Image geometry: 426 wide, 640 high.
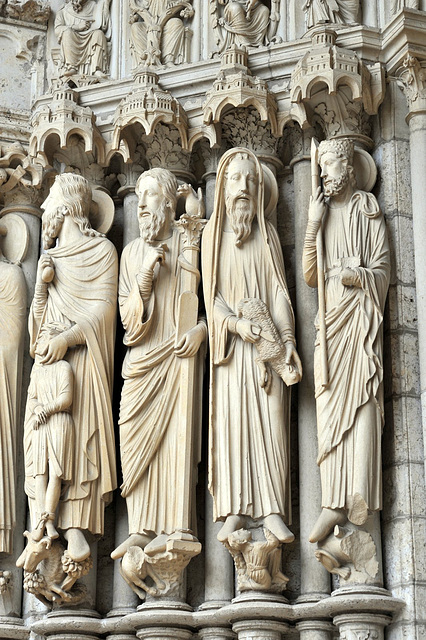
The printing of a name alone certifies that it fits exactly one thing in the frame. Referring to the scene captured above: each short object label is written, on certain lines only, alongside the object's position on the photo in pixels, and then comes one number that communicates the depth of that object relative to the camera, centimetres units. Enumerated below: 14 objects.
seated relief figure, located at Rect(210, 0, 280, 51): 670
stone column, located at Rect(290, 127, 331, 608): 579
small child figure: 604
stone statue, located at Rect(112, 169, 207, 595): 596
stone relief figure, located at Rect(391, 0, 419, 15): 643
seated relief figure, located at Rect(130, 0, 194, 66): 682
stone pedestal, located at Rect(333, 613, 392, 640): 551
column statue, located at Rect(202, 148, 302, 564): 580
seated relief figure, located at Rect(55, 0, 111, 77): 696
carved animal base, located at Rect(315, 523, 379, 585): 561
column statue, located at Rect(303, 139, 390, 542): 566
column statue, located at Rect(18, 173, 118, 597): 606
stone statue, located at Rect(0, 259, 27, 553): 637
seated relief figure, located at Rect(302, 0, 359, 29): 654
